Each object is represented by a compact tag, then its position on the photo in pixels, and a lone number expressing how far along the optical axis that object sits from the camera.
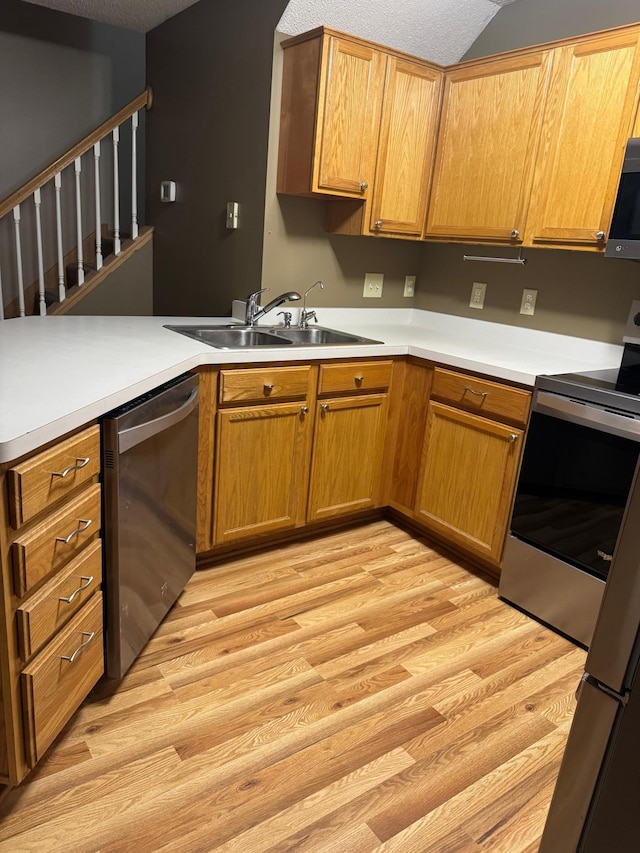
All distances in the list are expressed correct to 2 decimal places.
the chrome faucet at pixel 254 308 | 2.76
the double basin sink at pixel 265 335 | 2.65
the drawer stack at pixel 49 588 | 1.26
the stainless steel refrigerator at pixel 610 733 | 0.75
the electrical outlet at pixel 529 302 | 2.87
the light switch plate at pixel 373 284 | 3.30
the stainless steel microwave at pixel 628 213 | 2.07
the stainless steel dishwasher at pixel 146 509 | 1.61
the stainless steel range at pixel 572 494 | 1.99
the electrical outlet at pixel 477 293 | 3.11
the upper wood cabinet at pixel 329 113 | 2.53
